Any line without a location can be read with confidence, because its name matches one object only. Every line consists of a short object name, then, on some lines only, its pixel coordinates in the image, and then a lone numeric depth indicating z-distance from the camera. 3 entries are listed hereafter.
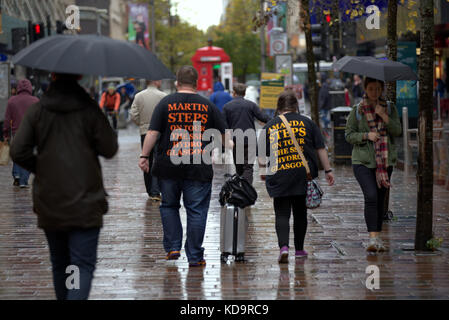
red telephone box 50.34
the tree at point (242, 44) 68.62
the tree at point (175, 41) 68.81
